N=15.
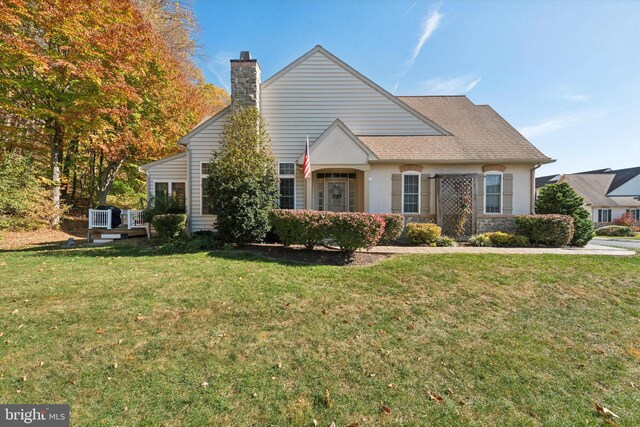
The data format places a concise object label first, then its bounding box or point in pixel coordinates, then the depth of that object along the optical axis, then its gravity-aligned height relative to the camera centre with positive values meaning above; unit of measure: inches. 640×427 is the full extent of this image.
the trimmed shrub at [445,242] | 383.6 -46.0
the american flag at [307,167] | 382.9 +61.1
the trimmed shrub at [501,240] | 386.8 -44.4
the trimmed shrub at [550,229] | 380.8 -27.6
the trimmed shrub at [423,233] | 382.9 -33.1
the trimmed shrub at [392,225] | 328.2 -18.7
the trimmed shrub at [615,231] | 952.3 -78.1
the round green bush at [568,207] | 395.2 +4.8
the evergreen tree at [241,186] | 346.9 +31.7
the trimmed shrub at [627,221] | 1137.4 -47.1
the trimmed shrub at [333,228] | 284.0 -19.5
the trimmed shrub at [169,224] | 390.6 -21.1
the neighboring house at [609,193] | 1223.5 +81.8
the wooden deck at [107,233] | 442.1 -39.8
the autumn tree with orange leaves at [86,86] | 463.2 +243.7
